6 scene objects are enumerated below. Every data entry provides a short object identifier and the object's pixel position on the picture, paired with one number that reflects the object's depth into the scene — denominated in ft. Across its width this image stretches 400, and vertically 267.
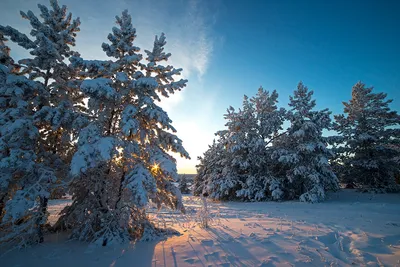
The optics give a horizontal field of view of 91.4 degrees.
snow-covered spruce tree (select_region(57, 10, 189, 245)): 19.26
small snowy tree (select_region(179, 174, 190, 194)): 116.88
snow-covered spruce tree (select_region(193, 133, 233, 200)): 61.05
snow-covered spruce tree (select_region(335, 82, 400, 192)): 60.03
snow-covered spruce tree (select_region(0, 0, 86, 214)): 20.07
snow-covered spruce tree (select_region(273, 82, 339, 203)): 52.42
